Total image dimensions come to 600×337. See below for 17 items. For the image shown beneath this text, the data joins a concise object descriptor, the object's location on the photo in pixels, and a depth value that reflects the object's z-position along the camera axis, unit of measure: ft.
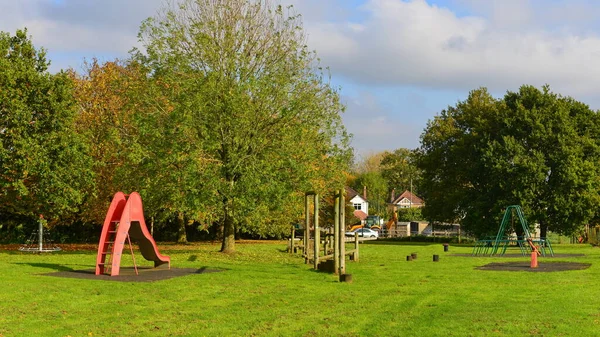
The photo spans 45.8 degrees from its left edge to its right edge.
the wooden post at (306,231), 83.59
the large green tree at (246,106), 94.02
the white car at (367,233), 234.50
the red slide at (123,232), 68.28
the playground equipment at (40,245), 108.17
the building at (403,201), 430.61
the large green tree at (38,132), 96.10
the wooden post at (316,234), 76.48
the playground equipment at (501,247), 111.75
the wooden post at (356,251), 98.30
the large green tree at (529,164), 158.71
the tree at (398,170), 400.47
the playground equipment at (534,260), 83.35
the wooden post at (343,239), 68.64
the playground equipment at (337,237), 68.81
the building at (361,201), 371.41
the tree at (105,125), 100.73
